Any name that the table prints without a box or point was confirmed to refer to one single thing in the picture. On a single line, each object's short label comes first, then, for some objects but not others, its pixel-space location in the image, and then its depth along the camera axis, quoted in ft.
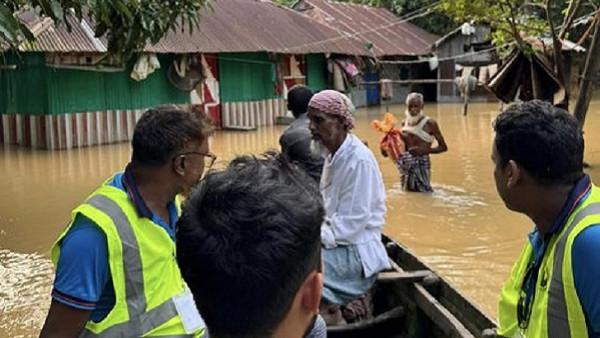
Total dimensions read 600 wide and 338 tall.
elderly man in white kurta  13.42
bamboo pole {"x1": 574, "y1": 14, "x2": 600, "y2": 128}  31.82
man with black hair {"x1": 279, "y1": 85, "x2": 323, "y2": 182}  16.71
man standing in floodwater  31.45
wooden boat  12.54
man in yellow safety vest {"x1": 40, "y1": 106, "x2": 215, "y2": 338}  6.92
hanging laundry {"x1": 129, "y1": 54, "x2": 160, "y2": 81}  57.57
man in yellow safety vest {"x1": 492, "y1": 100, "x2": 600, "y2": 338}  6.10
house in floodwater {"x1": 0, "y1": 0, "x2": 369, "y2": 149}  54.13
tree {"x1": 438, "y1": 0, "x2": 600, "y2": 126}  34.45
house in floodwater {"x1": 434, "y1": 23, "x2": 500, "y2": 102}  97.04
